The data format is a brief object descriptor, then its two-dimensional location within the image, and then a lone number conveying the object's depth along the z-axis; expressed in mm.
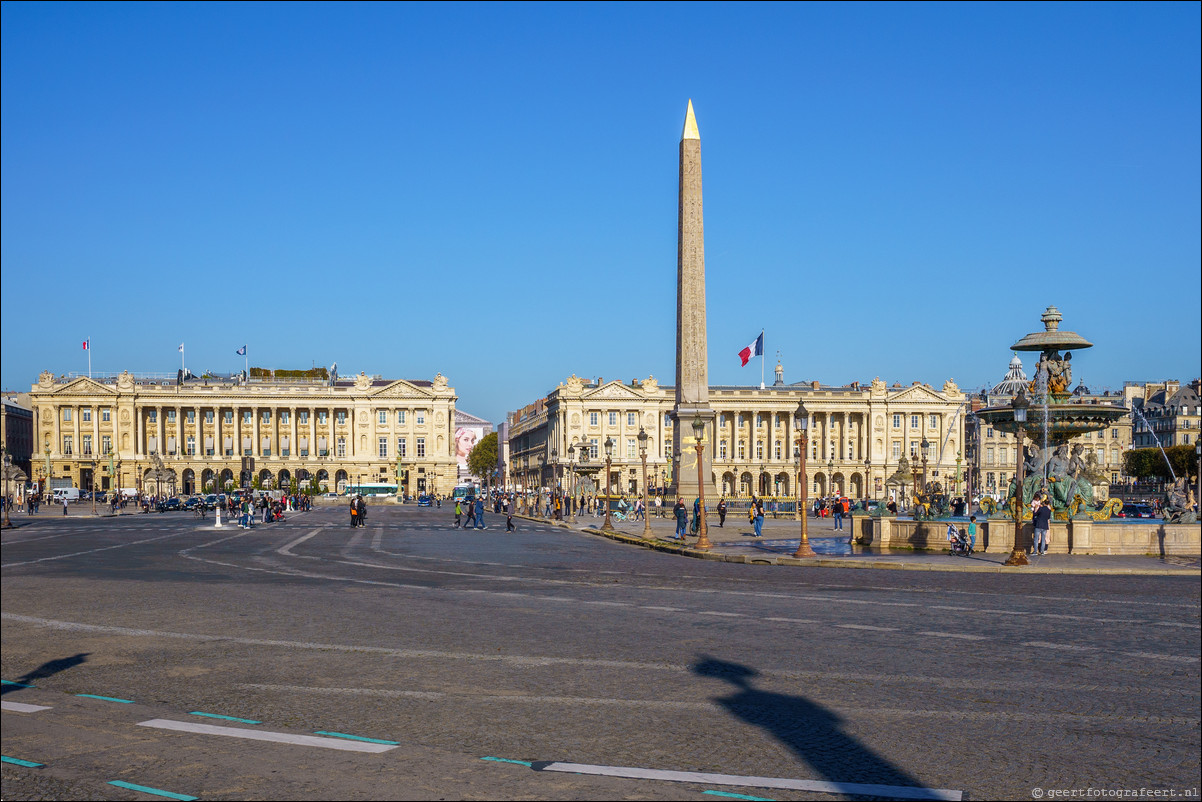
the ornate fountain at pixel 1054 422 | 30266
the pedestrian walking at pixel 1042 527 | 26828
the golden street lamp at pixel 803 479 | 29234
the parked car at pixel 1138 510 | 58334
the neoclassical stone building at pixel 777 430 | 143750
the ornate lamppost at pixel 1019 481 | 24922
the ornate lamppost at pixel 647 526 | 40031
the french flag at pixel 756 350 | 76838
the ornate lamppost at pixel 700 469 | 32438
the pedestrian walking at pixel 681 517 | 38844
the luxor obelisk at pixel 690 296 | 49344
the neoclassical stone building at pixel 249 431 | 143000
